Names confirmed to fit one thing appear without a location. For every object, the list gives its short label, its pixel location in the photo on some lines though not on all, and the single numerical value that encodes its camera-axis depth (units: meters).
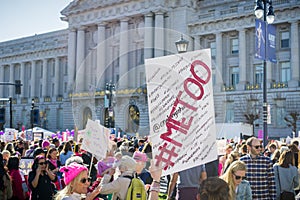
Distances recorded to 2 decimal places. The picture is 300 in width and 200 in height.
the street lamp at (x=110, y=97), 31.49
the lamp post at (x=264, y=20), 15.16
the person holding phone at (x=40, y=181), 7.26
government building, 42.47
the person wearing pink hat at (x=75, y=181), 4.64
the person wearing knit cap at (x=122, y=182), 5.81
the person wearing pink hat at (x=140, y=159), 7.01
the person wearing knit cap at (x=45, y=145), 11.79
